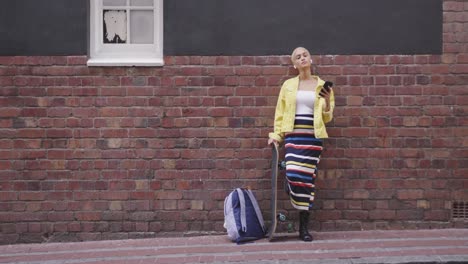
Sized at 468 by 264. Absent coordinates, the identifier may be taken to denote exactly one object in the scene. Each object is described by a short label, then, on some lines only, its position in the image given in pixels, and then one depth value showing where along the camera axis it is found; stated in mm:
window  6613
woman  6113
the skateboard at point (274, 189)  6149
